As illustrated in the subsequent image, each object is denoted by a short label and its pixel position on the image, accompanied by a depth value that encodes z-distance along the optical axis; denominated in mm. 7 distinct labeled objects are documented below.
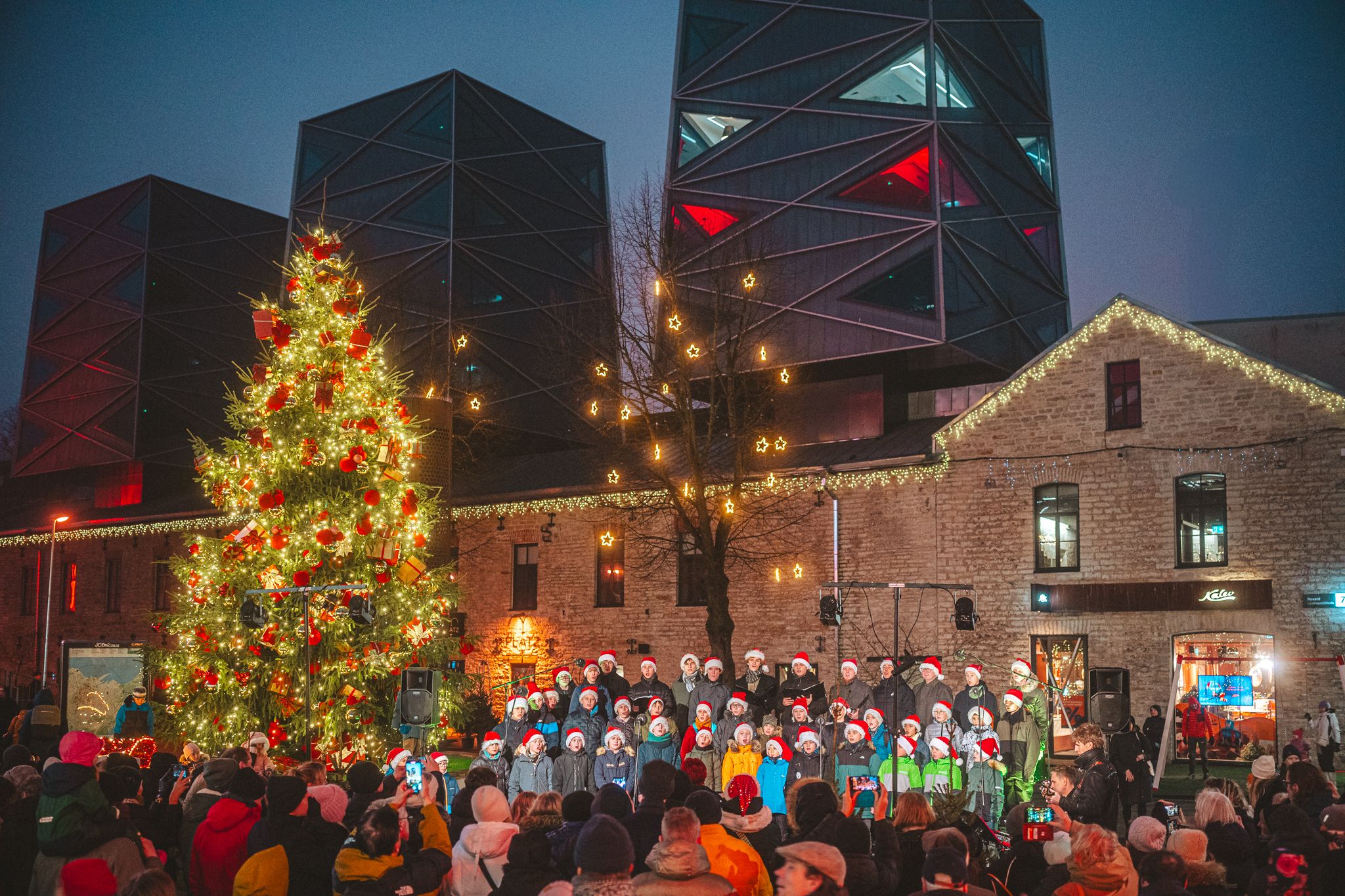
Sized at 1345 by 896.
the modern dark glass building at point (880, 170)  28562
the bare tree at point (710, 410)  25844
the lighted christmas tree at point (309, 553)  16094
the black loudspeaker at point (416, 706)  13469
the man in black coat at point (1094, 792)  10430
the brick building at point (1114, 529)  21078
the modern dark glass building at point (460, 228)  39281
